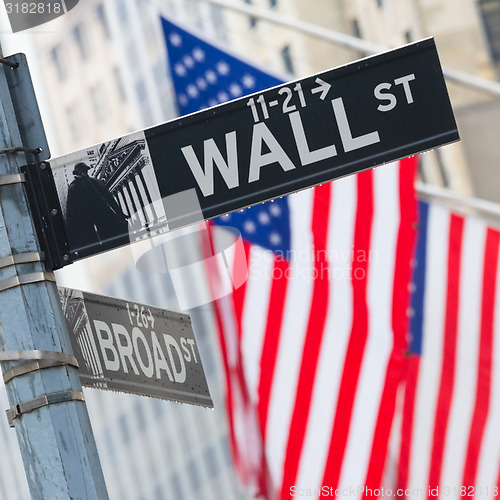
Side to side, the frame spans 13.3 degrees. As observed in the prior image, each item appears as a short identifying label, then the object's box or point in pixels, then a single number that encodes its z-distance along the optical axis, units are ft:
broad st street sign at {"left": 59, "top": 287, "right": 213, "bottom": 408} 24.03
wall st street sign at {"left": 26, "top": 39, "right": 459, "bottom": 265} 22.68
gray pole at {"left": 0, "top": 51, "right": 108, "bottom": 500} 20.91
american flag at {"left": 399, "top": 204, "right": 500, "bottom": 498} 68.16
